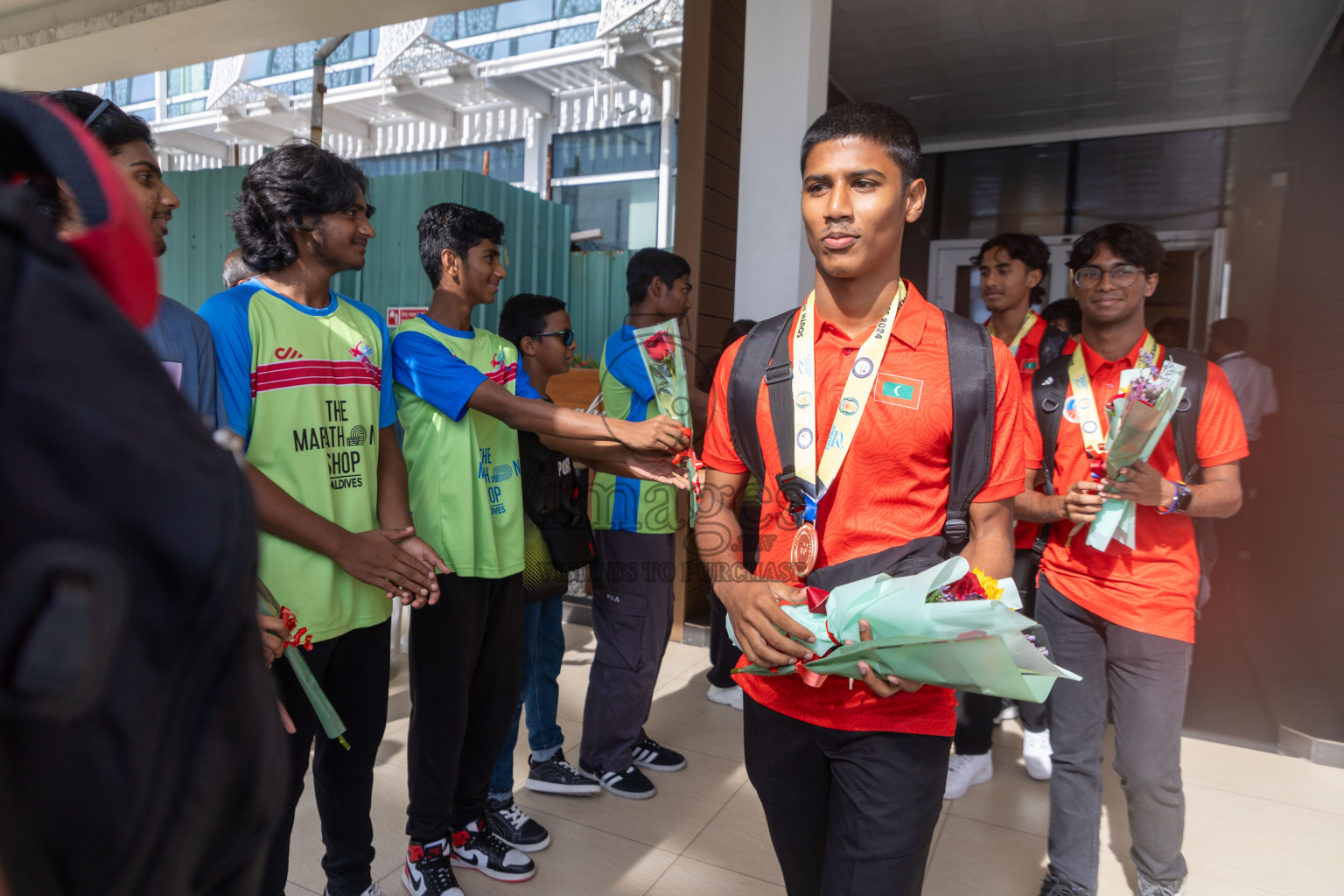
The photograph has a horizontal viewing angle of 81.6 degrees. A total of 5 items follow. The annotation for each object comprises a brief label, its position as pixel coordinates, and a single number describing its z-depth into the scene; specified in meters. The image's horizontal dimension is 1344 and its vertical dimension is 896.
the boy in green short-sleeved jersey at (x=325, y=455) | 1.93
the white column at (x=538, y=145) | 13.50
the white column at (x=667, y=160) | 11.22
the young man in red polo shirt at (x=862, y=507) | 1.55
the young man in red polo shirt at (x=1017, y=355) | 3.46
